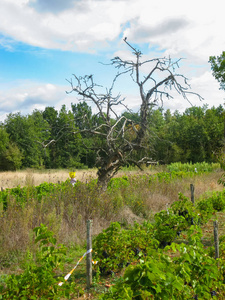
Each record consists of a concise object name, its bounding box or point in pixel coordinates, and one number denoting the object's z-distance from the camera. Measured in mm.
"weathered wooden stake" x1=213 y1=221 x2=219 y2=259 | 4141
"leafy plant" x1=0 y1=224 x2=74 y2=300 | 2877
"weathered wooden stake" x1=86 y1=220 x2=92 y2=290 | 4070
